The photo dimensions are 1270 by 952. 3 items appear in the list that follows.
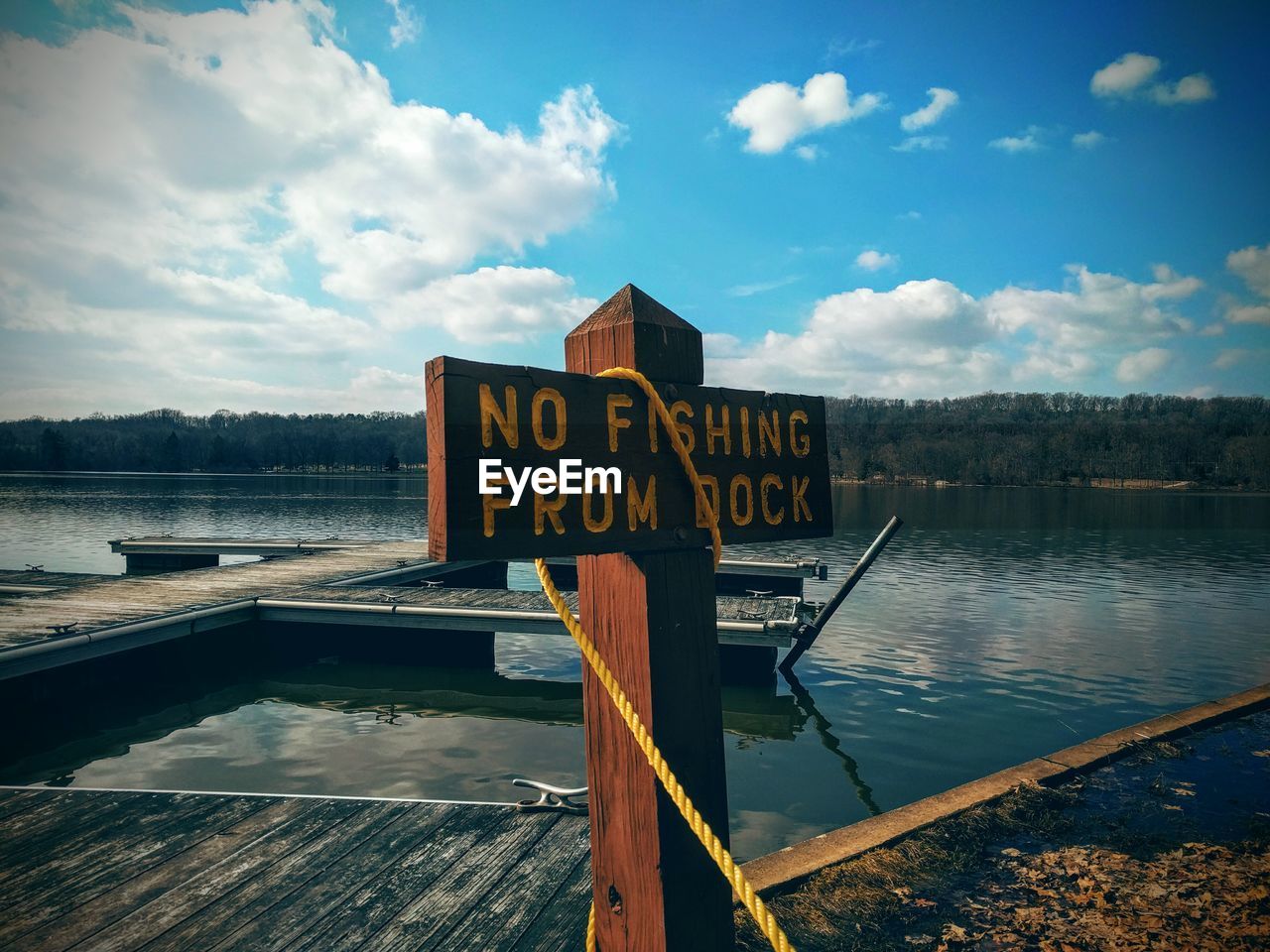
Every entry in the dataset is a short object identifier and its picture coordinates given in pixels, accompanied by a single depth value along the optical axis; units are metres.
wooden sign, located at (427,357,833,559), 1.70
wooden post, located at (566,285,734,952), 1.94
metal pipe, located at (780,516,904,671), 10.54
